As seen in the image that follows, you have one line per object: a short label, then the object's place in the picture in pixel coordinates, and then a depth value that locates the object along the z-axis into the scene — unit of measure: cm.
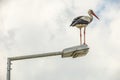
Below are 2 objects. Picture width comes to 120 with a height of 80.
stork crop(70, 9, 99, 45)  1688
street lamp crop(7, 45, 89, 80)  1565
